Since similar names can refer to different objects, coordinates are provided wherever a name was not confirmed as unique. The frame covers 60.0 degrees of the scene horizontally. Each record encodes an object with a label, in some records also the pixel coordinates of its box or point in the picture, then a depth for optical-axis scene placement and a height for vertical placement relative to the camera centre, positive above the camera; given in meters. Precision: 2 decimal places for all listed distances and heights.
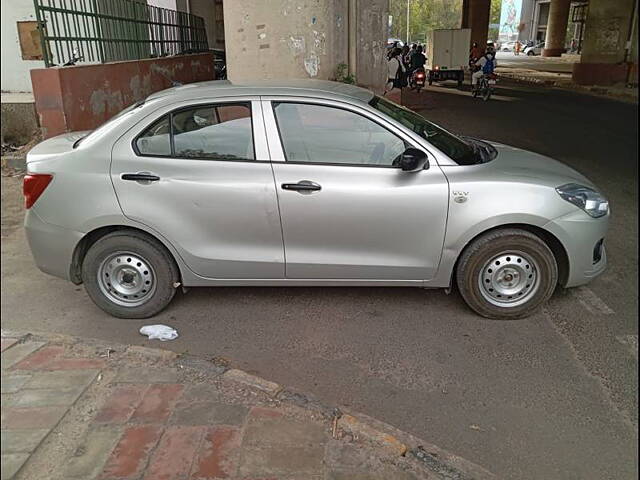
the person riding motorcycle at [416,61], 22.61 -0.56
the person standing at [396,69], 18.56 -0.73
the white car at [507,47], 73.35 -0.21
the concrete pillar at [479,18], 37.66 +1.78
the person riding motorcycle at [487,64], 19.52 -0.61
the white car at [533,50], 60.97 -0.53
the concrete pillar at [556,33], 49.59 +1.01
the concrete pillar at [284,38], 9.16 +0.17
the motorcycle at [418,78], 22.55 -1.24
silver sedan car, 4.02 -1.10
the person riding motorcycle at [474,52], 30.90 -0.35
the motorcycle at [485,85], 19.20 -1.33
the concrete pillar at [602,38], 18.86 +0.21
